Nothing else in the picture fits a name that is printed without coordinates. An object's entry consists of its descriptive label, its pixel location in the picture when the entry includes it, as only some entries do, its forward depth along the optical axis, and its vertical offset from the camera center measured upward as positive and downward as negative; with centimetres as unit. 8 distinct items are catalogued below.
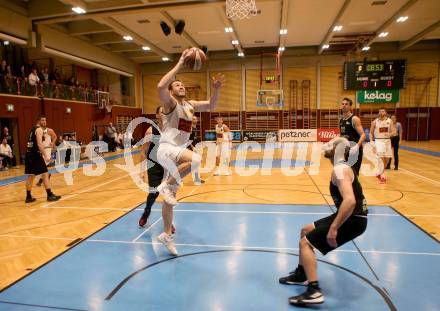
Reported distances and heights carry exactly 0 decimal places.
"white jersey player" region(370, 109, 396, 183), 1014 -52
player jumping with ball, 399 -27
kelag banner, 2373 +150
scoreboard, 2130 +272
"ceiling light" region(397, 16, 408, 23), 1795 +532
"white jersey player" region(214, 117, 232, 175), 1074 -93
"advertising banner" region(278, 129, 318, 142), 2300 -120
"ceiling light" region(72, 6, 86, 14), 1392 +460
